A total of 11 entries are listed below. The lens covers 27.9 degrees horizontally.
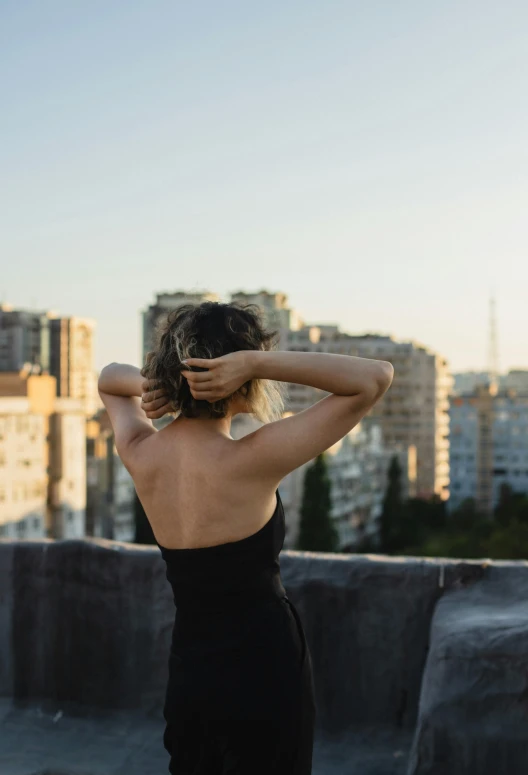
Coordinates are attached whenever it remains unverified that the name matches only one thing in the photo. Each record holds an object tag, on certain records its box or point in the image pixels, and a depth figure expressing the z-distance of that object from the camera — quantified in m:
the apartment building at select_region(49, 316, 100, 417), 73.69
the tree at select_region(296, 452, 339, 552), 42.47
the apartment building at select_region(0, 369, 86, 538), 41.50
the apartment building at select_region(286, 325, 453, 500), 87.75
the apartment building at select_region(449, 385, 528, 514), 88.75
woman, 1.87
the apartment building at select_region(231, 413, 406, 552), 53.53
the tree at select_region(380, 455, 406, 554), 57.78
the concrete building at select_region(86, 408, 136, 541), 50.53
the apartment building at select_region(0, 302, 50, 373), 72.88
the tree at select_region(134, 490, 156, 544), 42.19
